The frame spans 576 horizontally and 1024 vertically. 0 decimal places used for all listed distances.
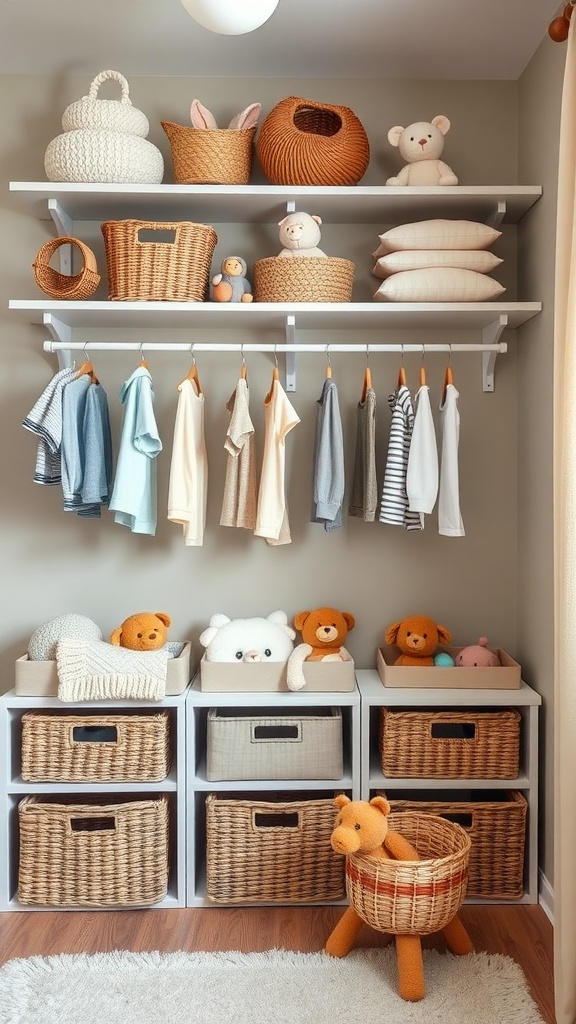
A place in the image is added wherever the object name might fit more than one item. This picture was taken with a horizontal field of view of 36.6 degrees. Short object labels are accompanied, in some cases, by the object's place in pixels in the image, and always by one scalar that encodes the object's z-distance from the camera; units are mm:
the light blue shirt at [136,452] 2555
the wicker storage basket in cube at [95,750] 2520
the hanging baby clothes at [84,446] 2553
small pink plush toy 2670
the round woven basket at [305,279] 2561
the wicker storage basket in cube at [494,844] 2521
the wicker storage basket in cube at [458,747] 2549
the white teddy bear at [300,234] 2580
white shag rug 2014
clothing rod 2646
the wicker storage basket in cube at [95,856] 2498
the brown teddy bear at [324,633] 2725
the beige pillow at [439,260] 2580
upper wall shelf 2555
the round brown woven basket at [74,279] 2578
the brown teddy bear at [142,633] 2590
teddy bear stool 2102
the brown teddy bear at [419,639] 2699
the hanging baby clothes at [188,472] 2576
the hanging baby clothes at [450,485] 2605
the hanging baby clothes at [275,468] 2584
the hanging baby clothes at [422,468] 2562
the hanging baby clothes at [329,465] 2588
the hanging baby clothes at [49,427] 2533
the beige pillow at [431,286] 2566
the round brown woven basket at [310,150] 2574
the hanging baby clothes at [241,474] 2598
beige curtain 1866
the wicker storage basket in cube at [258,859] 2512
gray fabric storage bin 2539
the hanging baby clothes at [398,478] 2592
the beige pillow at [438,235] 2586
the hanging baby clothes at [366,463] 2643
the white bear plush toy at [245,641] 2631
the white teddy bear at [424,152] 2643
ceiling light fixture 2027
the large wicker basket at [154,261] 2547
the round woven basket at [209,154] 2562
